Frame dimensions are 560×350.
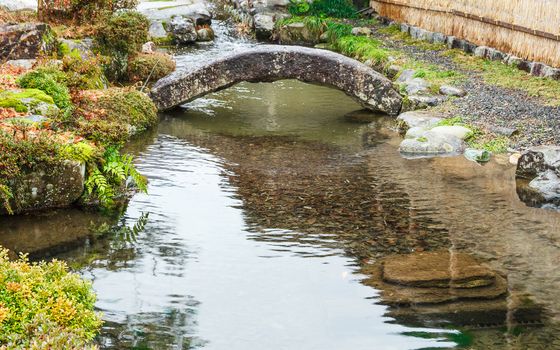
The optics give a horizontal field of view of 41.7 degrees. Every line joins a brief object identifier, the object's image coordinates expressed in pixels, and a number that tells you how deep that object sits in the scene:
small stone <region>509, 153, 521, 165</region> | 11.24
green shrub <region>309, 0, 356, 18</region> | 28.84
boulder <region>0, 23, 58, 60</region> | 13.98
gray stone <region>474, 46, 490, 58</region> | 19.06
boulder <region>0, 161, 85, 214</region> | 8.62
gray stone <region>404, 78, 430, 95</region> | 15.65
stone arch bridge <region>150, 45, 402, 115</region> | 14.52
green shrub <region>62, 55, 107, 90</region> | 12.99
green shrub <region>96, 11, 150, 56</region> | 16.42
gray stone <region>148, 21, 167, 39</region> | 24.19
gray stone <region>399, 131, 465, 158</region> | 12.05
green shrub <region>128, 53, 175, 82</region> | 16.94
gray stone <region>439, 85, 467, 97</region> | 15.30
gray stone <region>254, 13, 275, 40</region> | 26.78
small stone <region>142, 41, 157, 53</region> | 19.25
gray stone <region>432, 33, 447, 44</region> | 21.76
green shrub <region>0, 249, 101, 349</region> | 4.07
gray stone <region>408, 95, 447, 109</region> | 14.80
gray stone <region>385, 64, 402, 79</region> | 18.05
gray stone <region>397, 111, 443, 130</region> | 13.33
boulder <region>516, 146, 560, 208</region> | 9.52
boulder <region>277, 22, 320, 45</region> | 25.95
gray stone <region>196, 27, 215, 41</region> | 25.31
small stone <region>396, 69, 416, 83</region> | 17.01
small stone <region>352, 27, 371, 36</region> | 24.88
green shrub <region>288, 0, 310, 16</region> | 28.14
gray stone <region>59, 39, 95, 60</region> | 15.20
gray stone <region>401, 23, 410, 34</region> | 24.69
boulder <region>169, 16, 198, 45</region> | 24.42
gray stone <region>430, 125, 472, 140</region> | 12.48
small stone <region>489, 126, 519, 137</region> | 12.38
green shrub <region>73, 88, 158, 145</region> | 10.57
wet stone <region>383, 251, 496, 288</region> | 6.98
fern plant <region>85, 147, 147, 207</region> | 9.02
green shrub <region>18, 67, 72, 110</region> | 11.44
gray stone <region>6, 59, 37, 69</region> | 13.33
